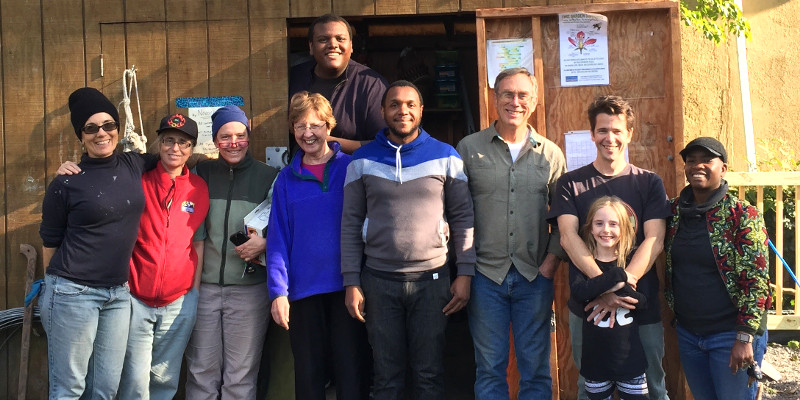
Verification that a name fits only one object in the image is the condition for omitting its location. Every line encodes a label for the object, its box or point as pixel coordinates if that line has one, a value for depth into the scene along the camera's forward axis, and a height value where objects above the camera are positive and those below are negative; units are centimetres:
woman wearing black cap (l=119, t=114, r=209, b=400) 359 -33
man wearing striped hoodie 337 -24
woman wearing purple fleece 349 -33
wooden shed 429 +86
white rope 414 +50
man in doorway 391 +69
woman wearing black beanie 341 -27
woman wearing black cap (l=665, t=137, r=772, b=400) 313 -40
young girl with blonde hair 318 -60
